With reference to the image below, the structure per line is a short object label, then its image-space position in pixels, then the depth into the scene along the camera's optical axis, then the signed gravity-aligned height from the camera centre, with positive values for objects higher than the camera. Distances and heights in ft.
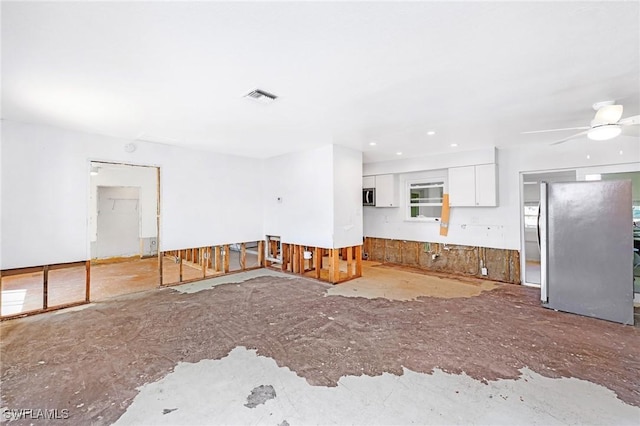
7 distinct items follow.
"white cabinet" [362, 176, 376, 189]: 24.00 +3.15
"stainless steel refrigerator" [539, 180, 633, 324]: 11.46 -1.39
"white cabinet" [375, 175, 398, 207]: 22.94 +2.26
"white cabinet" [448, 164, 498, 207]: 17.81 +2.09
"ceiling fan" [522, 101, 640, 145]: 9.29 +3.32
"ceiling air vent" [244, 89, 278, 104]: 9.40 +4.28
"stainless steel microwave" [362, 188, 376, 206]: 23.96 +1.80
